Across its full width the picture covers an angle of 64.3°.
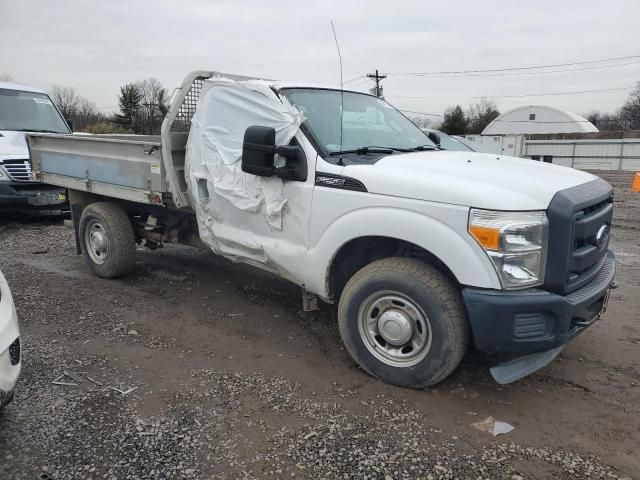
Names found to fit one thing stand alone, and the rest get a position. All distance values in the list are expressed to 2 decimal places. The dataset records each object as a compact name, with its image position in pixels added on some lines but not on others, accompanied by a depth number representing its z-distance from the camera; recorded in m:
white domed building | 56.56
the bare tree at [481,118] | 65.56
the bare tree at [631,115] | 66.69
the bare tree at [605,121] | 71.76
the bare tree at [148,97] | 46.31
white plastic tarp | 3.97
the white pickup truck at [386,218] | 3.01
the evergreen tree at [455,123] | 55.91
